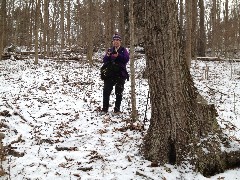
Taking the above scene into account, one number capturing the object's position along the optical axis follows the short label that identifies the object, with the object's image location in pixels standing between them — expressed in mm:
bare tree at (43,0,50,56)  19339
